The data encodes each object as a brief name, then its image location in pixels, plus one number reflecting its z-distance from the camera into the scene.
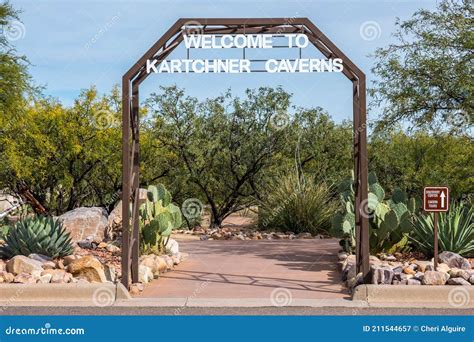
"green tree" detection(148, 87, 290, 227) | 23.75
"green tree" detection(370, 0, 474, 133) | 16.50
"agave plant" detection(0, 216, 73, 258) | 12.06
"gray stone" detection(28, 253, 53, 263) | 11.60
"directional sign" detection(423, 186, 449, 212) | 10.69
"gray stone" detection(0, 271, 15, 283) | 10.31
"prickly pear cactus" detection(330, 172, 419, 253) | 12.36
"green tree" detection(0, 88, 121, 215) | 23.47
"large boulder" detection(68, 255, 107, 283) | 10.34
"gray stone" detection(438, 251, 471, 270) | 11.04
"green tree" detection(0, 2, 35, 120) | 21.41
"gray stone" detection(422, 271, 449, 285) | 9.86
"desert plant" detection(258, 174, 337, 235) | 19.69
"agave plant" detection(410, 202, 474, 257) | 12.11
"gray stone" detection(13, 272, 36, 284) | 10.14
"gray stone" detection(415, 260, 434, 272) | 10.68
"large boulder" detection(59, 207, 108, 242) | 15.66
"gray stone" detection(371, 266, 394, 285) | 9.87
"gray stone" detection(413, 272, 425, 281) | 10.00
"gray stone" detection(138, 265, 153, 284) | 10.84
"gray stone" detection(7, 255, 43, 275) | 10.69
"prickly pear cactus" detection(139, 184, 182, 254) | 12.97
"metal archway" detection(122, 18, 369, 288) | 10.00
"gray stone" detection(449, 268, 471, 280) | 10.10
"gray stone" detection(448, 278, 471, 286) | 9.77
